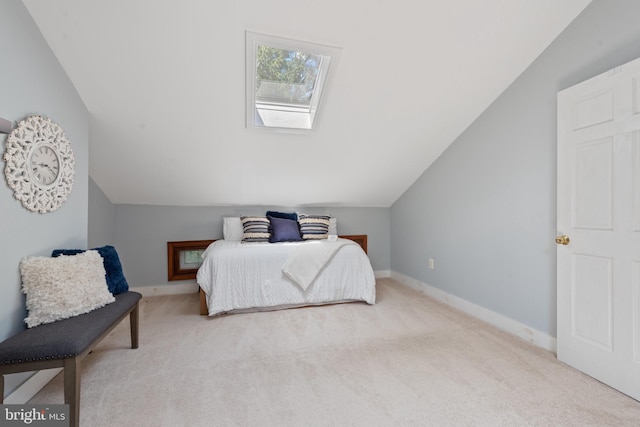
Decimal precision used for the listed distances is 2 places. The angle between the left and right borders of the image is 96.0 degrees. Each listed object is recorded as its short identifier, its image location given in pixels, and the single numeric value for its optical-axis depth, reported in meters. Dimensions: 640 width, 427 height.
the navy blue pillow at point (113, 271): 2.00
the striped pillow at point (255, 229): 3.55
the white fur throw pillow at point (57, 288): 1.51
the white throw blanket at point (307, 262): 3.00
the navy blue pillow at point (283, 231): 3.56
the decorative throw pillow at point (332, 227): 4.07
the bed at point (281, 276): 2.82
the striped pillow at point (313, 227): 3.74
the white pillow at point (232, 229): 3.73
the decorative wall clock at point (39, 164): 1.56
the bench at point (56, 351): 1.26
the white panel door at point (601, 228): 1.60
